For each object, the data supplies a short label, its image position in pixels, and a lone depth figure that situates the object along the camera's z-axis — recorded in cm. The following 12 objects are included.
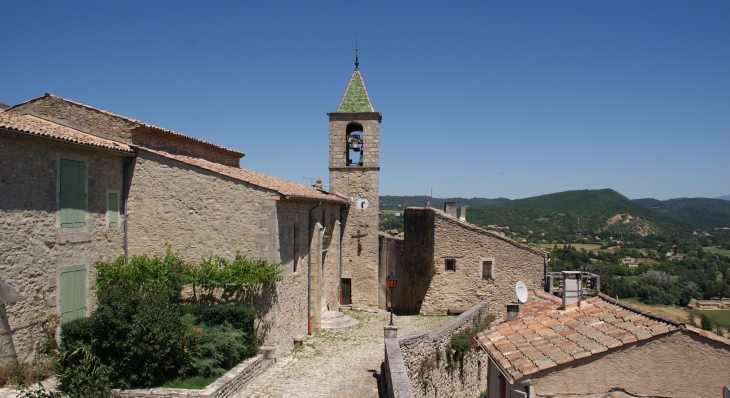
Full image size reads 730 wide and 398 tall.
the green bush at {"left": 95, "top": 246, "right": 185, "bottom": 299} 1249
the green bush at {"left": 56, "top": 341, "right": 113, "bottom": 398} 947
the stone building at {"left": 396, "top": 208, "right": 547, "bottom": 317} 2102
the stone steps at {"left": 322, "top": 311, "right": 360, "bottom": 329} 1872
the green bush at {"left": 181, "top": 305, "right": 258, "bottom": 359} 1239
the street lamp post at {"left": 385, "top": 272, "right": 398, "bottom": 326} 1597
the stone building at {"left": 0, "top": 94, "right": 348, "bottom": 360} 1051
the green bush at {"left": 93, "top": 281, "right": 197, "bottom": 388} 1016
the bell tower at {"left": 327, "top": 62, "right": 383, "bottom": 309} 2330
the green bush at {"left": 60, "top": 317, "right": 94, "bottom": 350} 1098
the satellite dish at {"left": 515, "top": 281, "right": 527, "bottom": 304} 1435
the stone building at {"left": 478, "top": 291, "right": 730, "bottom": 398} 839
